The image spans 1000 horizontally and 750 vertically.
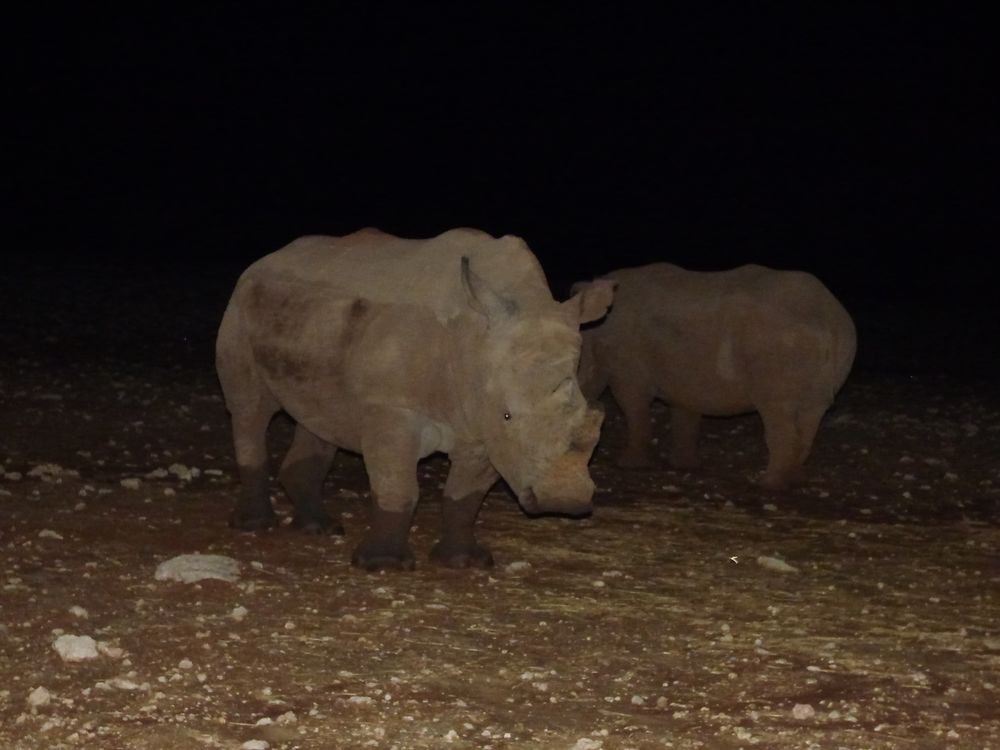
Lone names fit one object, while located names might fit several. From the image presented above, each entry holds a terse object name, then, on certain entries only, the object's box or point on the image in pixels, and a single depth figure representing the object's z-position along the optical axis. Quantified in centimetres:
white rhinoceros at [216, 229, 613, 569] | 820
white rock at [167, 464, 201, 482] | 1109
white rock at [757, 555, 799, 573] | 905
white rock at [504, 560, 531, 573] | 887
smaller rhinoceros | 1171
